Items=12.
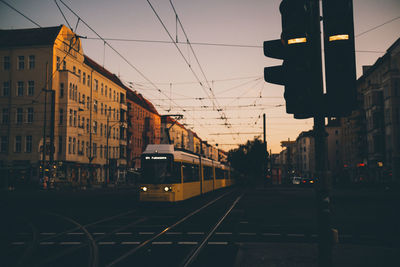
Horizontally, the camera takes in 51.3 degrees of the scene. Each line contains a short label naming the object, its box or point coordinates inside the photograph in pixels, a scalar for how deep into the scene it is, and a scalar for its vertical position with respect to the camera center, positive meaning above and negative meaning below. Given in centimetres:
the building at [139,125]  7600 +901
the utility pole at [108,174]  6052 -55
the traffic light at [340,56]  443 +120
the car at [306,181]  5637 -167
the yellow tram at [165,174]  1916 -20
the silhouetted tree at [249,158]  8831 +252
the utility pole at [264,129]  4572 +440
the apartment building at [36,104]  4716 +795
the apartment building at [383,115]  5078 +701
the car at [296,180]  6639 -177
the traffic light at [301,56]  463 +127
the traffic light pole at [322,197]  427 -30
